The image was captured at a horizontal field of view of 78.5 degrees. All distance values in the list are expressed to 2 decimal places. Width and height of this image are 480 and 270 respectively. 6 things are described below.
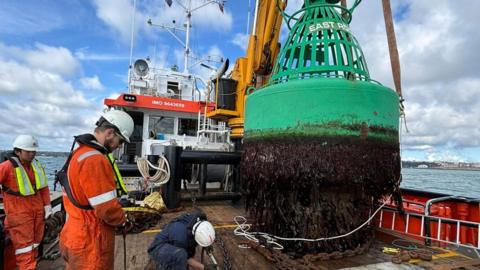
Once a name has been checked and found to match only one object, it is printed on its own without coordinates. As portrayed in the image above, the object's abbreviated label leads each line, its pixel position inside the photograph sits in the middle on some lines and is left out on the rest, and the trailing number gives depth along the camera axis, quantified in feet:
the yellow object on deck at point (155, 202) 18.60
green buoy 10.72
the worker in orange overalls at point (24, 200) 10.57
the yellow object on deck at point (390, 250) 11.71
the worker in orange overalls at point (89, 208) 7.00
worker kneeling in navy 7.66
